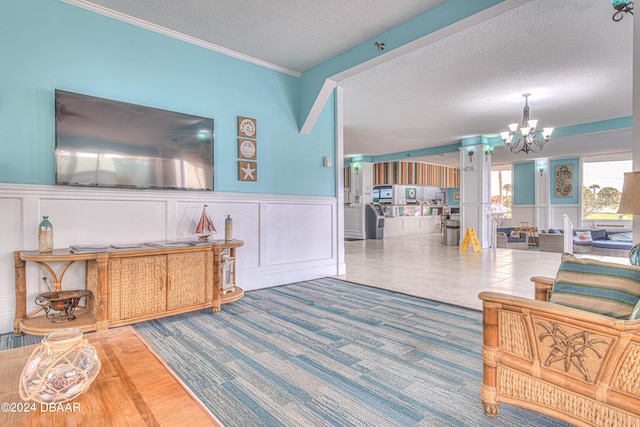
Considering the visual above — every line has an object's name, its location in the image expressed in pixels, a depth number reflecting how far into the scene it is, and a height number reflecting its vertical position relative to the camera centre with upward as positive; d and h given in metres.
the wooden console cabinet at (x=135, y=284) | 2.62 -0.61
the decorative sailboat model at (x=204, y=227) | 3.55 -0.16
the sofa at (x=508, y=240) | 8.95 -0.79
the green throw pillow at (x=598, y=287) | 1.40 -0.33
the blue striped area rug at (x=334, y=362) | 1.66 -0.97
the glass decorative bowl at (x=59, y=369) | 1.04 -0.50
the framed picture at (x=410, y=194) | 13.60 +0.69
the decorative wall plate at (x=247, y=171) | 4.05 +0.49
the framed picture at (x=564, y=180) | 10.98 +0.99
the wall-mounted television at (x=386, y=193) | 12.90 +0.69
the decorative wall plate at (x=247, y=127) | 4.06 +1.01
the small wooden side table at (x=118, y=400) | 0.99 -0.60
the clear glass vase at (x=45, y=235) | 2.62 -0.18
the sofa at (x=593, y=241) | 7.46 -0.71
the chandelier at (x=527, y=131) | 5.50 +1.38
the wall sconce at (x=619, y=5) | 2.00 +1.23
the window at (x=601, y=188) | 10.71 +0.72
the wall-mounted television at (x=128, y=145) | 2.92 +0.63
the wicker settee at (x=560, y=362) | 1.24 -0.62
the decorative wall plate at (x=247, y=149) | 4.06 +0.76
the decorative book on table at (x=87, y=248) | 2.67 -0.30
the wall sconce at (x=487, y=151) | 8.37 +1.47
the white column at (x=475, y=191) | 8.43 +0.50
